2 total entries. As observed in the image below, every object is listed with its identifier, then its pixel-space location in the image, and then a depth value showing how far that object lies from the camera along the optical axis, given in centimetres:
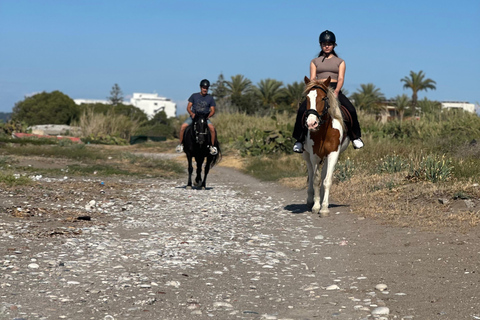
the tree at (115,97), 13262
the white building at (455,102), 10950
